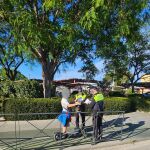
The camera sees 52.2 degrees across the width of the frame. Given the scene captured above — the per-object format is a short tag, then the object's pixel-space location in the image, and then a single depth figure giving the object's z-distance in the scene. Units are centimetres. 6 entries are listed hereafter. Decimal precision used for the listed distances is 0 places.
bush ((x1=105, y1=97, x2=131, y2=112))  863
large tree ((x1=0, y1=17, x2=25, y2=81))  856
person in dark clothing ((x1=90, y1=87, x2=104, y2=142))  490
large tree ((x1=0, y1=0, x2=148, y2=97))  658
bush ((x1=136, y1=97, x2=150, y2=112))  924
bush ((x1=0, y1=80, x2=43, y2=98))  790
